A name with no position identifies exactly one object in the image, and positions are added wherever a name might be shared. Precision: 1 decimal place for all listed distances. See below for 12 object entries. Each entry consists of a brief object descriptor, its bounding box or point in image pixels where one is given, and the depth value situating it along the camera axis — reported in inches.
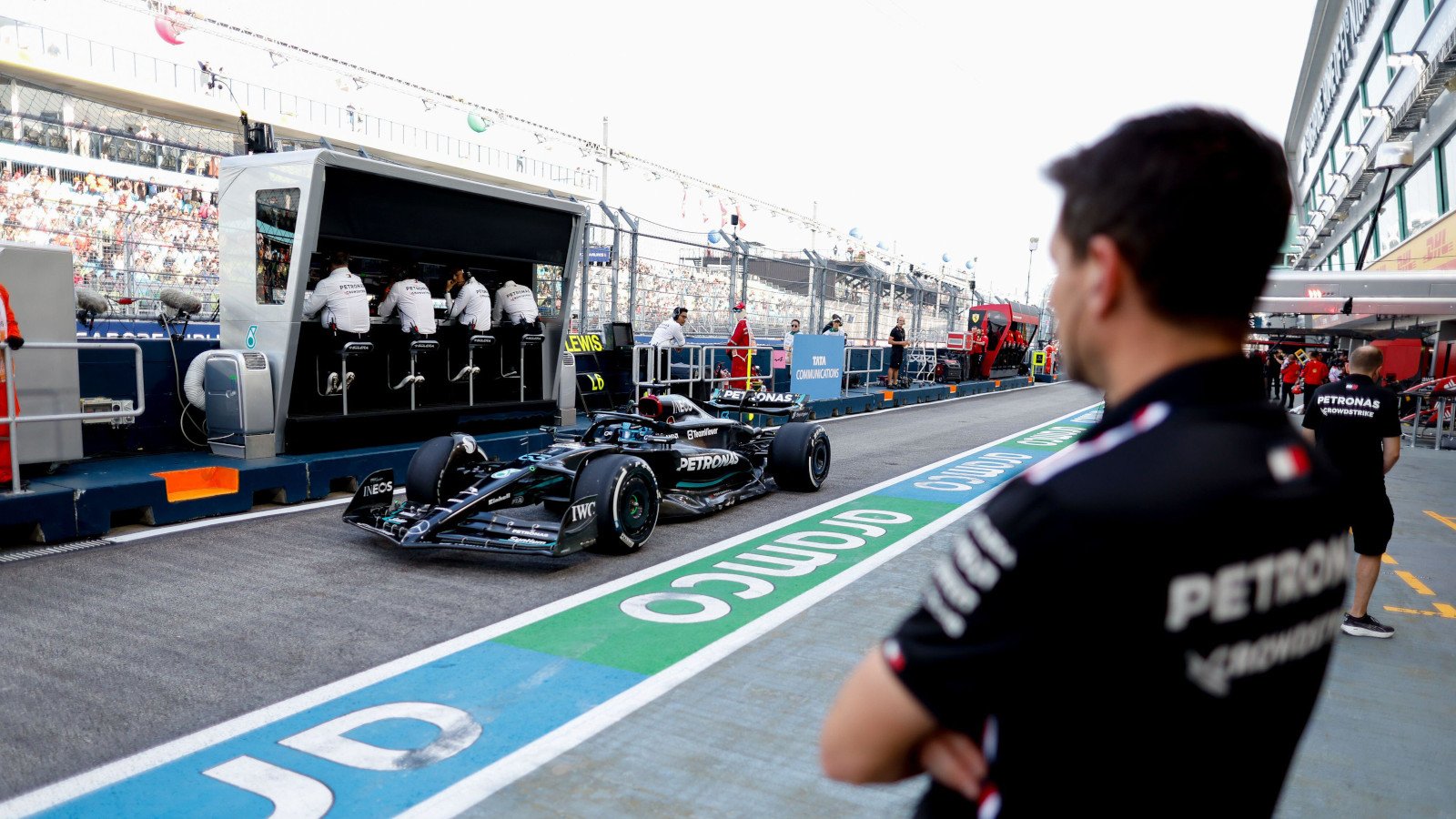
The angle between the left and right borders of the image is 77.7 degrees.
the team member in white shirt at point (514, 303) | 410.3
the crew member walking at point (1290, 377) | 914.1
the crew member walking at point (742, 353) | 593.3
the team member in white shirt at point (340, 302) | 322.7
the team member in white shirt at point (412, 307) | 352.5
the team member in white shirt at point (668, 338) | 520.1
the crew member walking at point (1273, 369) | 991.0
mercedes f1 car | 224.4
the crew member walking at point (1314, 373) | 780.6
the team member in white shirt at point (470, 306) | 382.6
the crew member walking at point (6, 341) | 235.1
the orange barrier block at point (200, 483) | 267.8
